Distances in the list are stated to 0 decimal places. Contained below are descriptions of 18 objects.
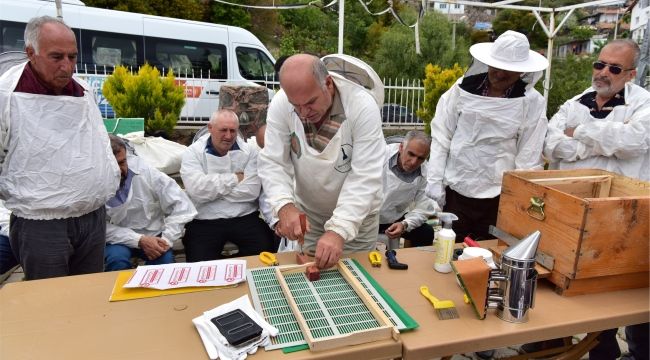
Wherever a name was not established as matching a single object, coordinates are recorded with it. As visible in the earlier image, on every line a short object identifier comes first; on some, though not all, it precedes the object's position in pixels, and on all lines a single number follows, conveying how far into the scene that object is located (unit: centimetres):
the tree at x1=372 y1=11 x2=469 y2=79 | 1761
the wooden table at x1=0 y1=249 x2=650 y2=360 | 128
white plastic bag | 417
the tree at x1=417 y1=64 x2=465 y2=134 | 863
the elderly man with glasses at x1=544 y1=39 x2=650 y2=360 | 225
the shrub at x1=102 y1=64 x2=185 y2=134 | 662
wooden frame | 128
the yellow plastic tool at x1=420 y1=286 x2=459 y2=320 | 149
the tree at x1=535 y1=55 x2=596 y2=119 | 1482
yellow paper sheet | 158
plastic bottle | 182
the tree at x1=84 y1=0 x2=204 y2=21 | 1412
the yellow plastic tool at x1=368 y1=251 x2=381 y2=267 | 189
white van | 872
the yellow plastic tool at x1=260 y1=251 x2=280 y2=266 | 190
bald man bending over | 177
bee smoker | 145
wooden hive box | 152
